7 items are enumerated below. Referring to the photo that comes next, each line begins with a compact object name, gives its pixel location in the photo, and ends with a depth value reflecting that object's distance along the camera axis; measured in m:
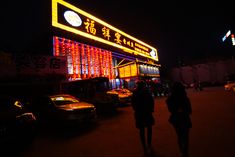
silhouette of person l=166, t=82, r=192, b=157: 3.52
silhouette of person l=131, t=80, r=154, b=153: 4.18
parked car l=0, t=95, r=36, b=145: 4.28
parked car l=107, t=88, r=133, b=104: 14.18
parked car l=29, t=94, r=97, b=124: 6.77
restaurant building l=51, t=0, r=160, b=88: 16.98
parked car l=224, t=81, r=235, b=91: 22.25
